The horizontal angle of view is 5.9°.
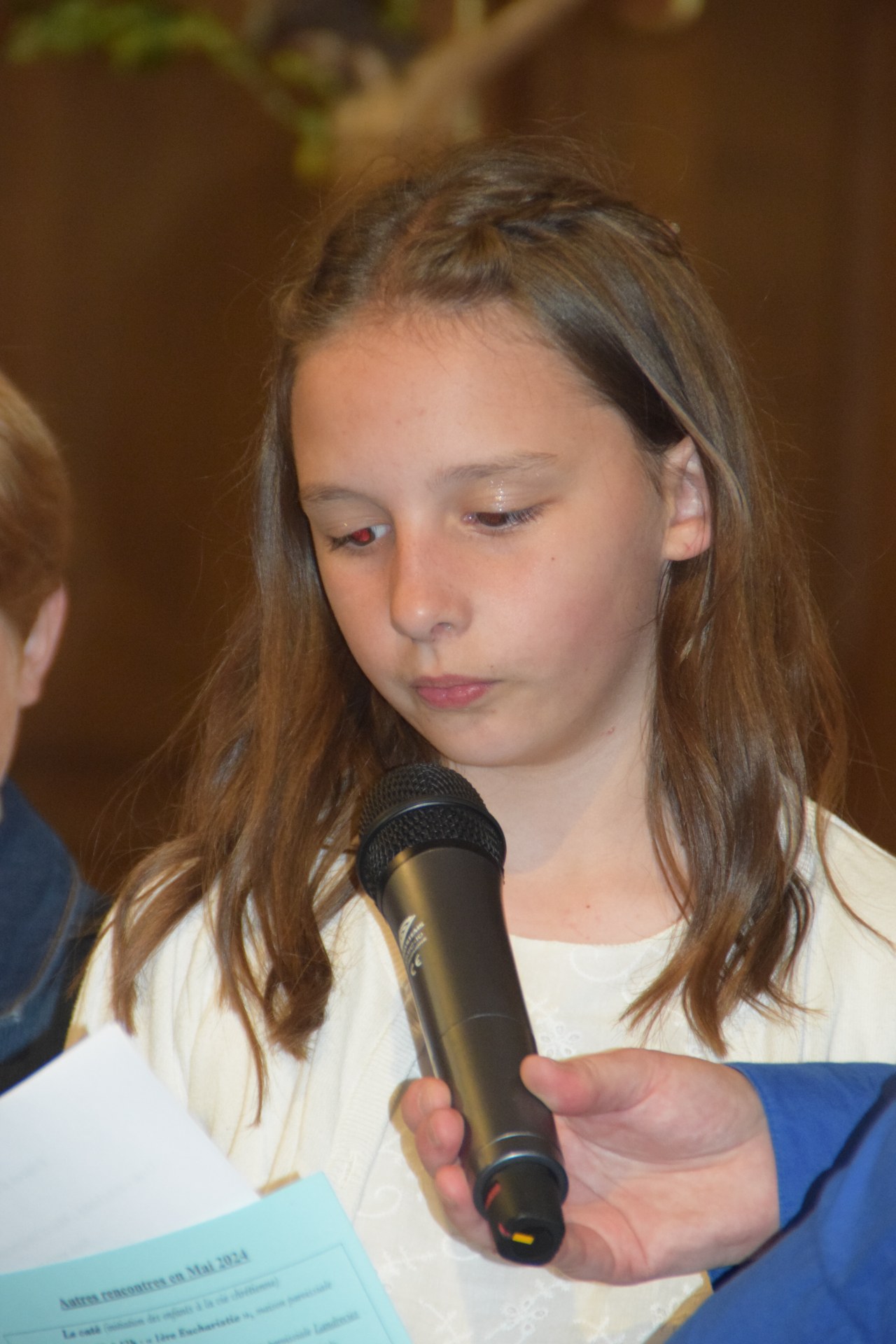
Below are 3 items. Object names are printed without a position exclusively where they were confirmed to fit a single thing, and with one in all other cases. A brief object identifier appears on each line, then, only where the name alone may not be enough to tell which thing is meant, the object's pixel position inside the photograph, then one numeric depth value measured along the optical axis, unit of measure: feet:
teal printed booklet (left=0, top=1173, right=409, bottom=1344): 11.63
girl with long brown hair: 12.25
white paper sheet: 11.61
